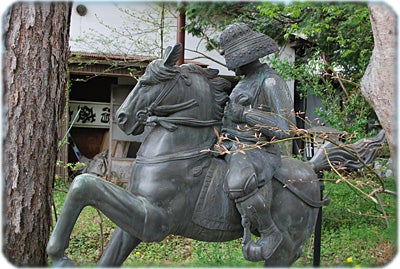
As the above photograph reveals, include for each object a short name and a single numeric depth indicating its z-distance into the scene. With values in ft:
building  29.40
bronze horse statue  9.05
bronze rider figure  9.35
